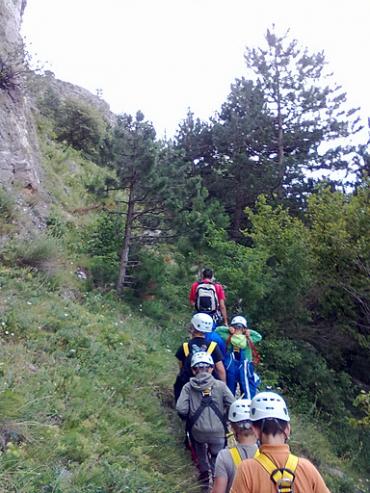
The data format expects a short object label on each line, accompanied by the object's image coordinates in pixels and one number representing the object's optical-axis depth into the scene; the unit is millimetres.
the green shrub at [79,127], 22844
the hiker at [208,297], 8461
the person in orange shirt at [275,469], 2945
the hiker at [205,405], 5422
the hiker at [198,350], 6254
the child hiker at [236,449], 3744
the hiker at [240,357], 6578
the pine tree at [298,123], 17828
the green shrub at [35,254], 9336
